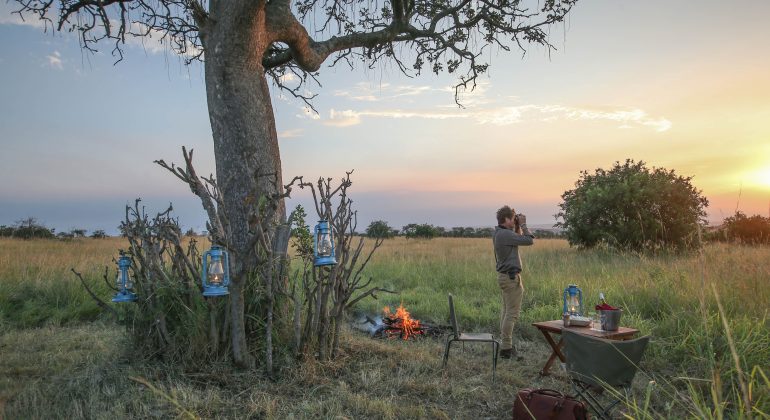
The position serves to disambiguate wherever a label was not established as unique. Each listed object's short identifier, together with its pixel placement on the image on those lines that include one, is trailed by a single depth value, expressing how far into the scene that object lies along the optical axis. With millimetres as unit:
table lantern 6191
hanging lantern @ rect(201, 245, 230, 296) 4758
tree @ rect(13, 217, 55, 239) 24125
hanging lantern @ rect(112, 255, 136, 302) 5266
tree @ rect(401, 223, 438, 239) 35719
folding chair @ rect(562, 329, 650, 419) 4297
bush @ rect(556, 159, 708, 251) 16875
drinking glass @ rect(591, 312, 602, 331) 5708
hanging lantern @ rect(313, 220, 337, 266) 4902
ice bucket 5449
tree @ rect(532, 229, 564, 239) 41706
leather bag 4117
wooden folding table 5371
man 6500
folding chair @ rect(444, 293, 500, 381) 5684
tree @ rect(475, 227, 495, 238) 42200
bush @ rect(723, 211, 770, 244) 20672
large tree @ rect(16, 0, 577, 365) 5027
